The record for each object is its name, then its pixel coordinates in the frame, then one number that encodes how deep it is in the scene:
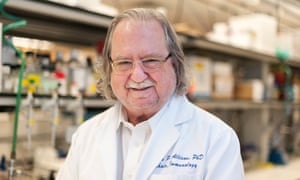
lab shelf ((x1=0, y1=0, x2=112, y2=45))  1.33
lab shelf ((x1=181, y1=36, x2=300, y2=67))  2.10
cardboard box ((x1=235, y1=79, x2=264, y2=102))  2.67
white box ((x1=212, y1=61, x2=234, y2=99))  2.46
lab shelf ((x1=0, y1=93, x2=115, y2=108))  1.31
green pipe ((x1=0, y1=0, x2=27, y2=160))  1.33
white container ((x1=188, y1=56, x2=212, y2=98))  2.29
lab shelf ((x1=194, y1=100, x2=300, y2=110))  2.28
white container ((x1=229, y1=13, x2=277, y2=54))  2.74
